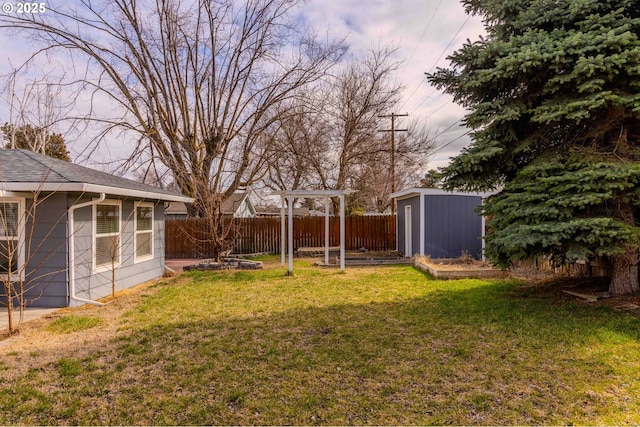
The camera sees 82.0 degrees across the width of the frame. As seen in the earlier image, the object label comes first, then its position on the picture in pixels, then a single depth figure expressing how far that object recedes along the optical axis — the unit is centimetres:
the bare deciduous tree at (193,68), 1228
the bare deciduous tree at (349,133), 1623
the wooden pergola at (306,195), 938
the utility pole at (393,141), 1694
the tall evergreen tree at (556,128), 447
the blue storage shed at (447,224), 1136
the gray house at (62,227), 585
